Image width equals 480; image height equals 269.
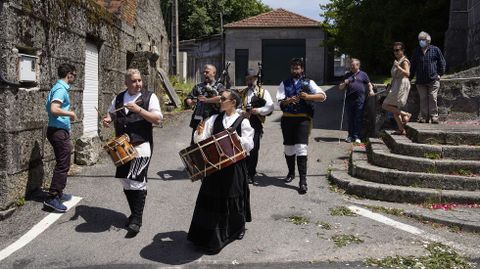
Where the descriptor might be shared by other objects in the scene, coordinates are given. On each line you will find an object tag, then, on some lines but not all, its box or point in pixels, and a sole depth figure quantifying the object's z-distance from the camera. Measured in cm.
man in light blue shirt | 614
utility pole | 2543
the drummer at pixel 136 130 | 548
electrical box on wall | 632
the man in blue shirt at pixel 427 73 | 870
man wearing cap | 720
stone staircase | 676
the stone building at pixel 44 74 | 600
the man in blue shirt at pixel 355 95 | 1031
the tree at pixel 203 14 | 3653
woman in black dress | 512
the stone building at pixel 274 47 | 2986
